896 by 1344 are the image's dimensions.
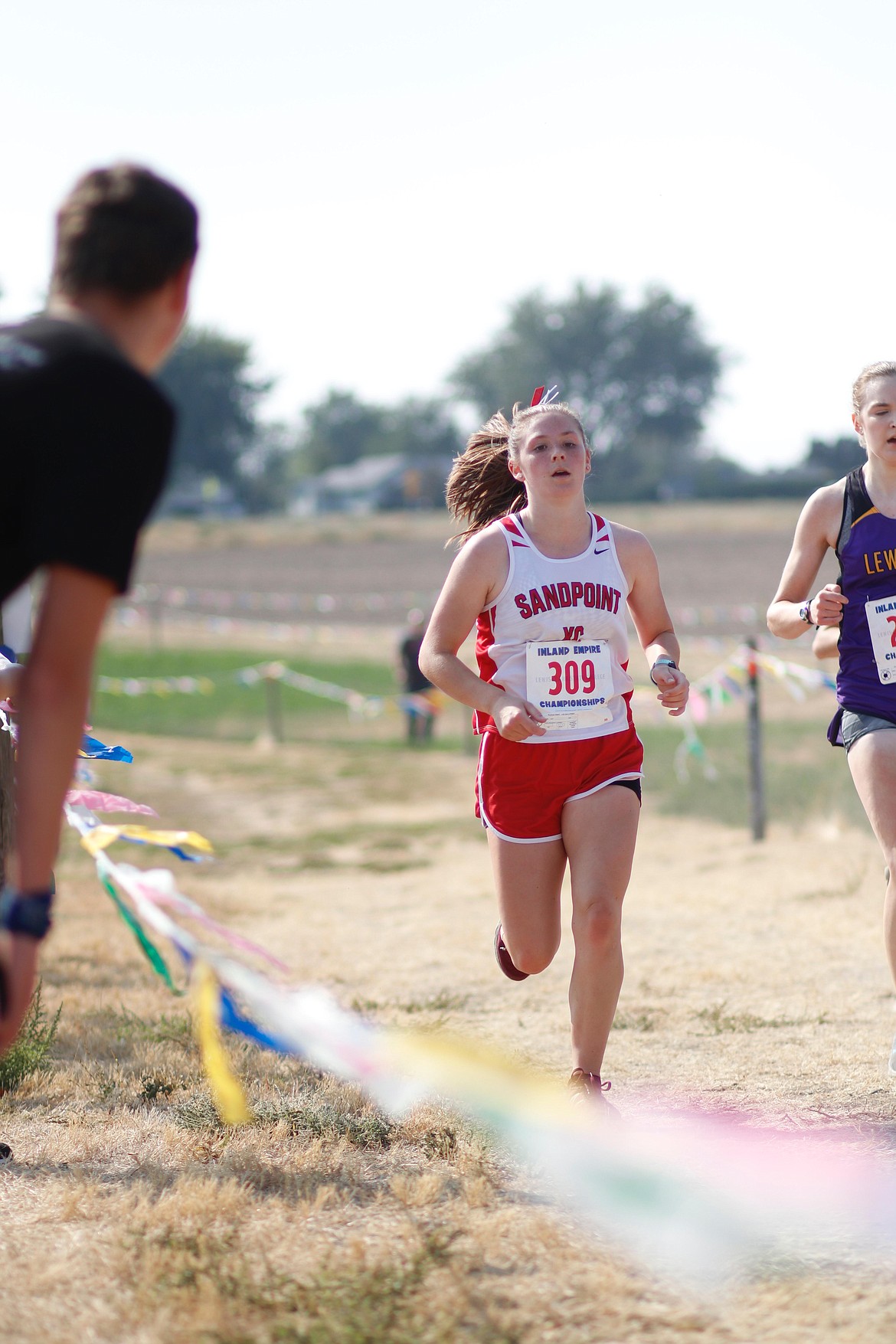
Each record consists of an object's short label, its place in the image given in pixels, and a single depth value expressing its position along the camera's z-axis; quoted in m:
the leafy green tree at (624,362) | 181.75
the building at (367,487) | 197.75
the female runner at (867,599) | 7.75
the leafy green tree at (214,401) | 176.62
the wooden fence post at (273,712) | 33.93
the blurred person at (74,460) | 3.72
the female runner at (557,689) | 7.33
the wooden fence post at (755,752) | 17.86
